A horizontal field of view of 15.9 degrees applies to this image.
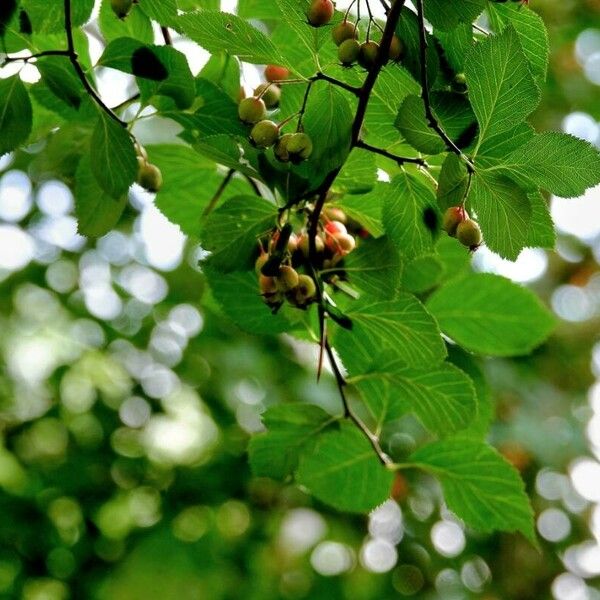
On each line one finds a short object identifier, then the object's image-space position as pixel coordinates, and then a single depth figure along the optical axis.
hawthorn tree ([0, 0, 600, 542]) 0.98
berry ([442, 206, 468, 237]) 1.00
